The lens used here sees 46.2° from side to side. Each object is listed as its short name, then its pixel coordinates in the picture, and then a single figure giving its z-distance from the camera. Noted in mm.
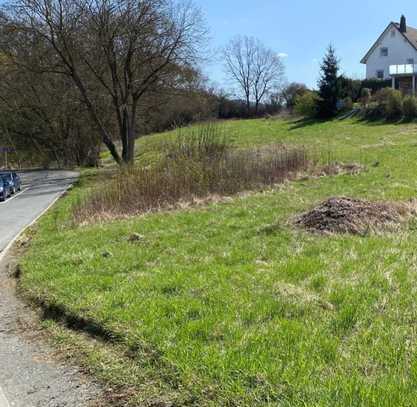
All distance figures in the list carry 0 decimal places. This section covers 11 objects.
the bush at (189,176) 12969
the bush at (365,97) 43453
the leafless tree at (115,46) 26594
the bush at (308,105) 44438
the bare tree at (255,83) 87500
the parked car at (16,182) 23744
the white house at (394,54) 55188
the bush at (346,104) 44500
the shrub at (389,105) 37531
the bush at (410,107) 35969
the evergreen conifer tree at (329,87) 42844
